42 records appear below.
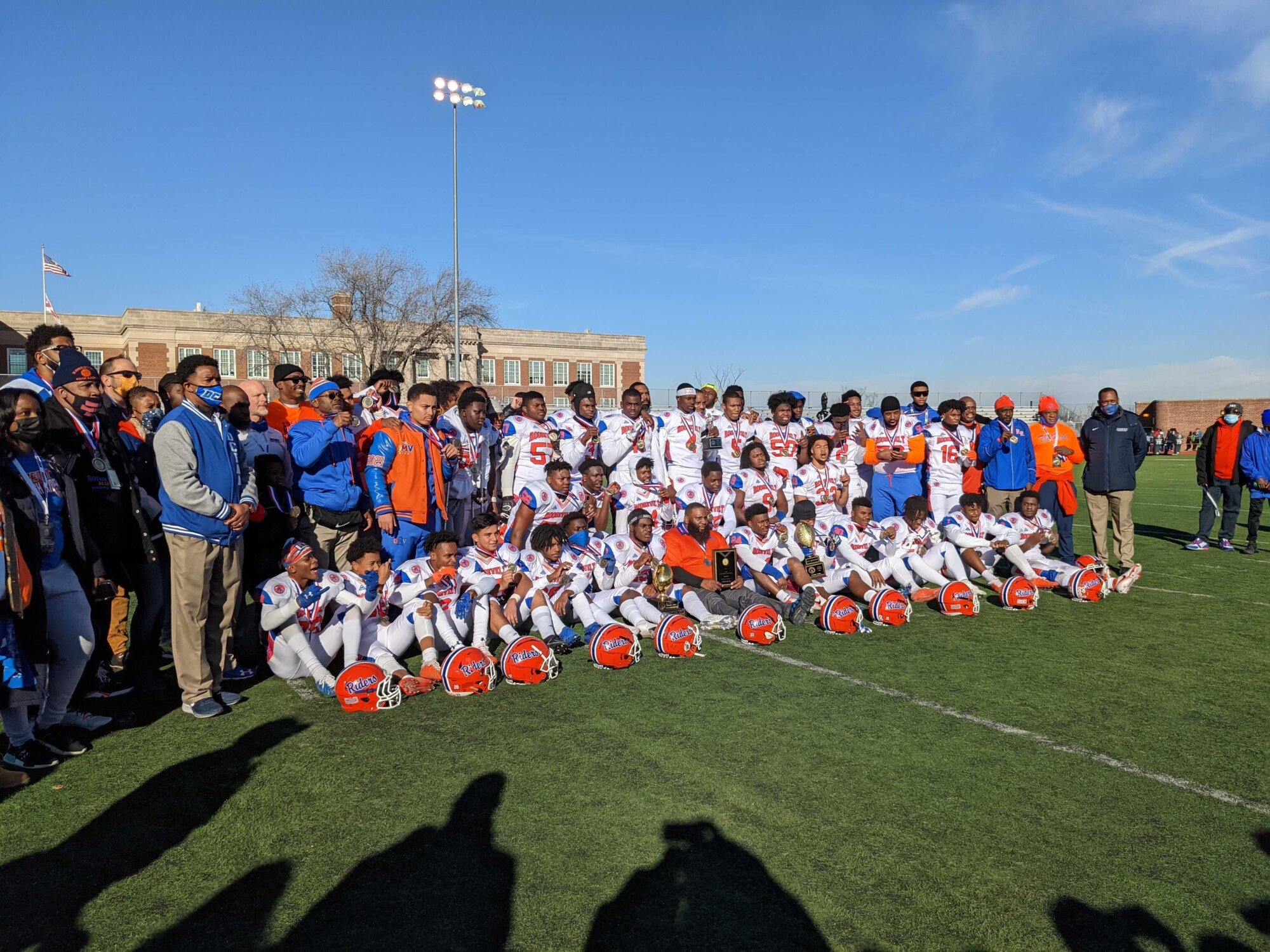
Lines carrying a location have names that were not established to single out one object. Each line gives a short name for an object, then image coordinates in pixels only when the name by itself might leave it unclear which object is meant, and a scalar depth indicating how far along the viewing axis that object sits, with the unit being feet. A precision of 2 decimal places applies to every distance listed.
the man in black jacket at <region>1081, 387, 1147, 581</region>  32.73
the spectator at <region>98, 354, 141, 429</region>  20.75
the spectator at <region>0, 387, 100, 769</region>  14.29
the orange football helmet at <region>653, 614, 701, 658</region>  21.62
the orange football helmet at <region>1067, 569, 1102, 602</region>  28.50
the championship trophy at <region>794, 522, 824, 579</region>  27.35
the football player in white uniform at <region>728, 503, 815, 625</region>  27.30
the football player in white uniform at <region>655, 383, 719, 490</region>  31.71
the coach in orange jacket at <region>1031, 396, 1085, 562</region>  33.50
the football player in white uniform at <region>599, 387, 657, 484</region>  30.63
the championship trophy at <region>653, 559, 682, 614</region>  24.88
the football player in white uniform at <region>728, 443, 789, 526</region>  30.01
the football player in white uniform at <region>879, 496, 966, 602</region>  28.94
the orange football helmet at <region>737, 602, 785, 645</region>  22.90
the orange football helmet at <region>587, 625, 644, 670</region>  20.53
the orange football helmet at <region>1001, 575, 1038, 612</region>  27.23
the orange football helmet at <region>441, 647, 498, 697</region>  18.62
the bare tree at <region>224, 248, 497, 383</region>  156.15
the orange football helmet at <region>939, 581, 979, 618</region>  26.61
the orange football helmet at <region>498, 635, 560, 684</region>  19.30
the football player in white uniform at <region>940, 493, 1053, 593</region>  30.07
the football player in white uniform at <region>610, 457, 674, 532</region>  29.76
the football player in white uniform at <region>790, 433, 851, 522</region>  31.45
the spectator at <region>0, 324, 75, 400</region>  17.95
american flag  115.96
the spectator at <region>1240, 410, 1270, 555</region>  40.09
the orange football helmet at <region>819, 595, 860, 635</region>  24.30
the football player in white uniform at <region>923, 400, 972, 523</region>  33.04
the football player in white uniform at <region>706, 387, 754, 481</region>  32.96
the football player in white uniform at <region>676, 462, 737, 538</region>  29.27
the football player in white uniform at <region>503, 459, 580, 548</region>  26.23
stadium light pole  96.58
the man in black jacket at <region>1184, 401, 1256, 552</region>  41.11
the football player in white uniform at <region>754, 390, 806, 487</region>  32.50
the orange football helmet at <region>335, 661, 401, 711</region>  17.65
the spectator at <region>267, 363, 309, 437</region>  23.38
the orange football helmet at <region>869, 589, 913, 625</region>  25.22
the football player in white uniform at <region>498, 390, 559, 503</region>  27.48
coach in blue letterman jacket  16.79
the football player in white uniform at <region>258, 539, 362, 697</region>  19.38
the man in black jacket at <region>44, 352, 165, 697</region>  16.76
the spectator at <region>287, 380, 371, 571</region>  21.58
